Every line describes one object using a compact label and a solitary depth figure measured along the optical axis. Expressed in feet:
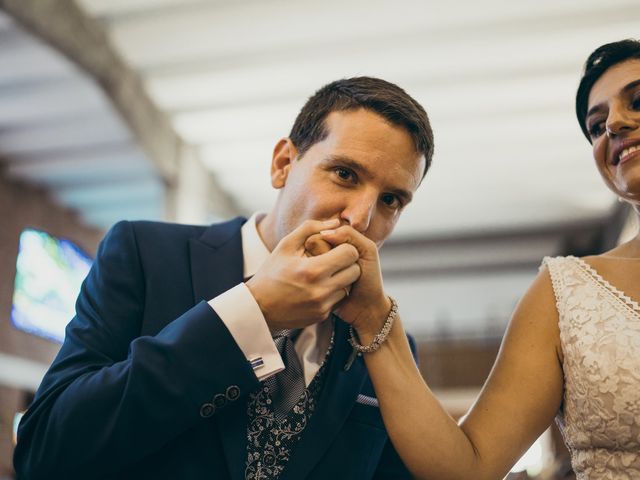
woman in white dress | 4.90
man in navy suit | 4.16
